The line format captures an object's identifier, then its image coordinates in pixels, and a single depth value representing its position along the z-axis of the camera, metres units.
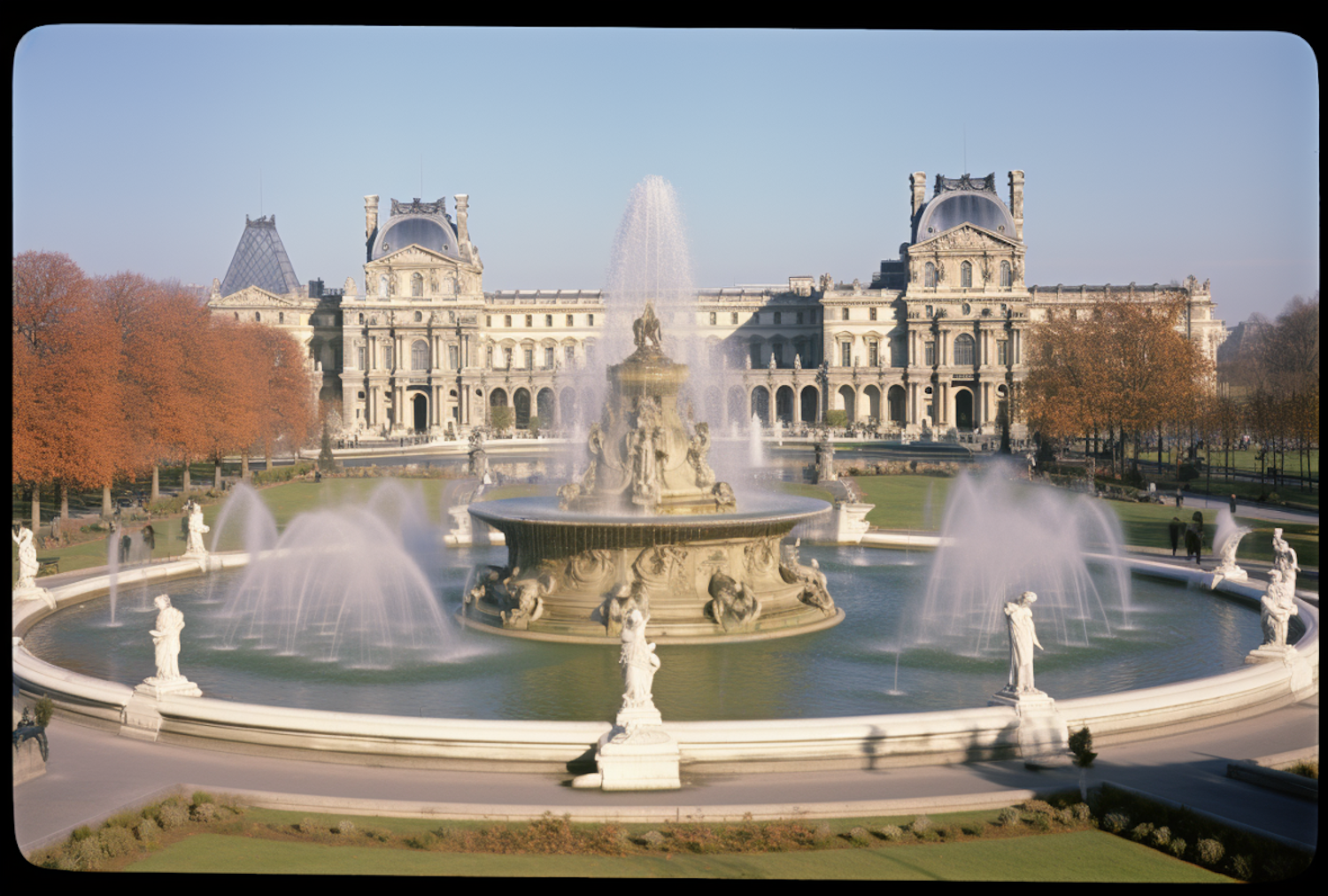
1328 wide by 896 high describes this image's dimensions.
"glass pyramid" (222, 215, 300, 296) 143.00
